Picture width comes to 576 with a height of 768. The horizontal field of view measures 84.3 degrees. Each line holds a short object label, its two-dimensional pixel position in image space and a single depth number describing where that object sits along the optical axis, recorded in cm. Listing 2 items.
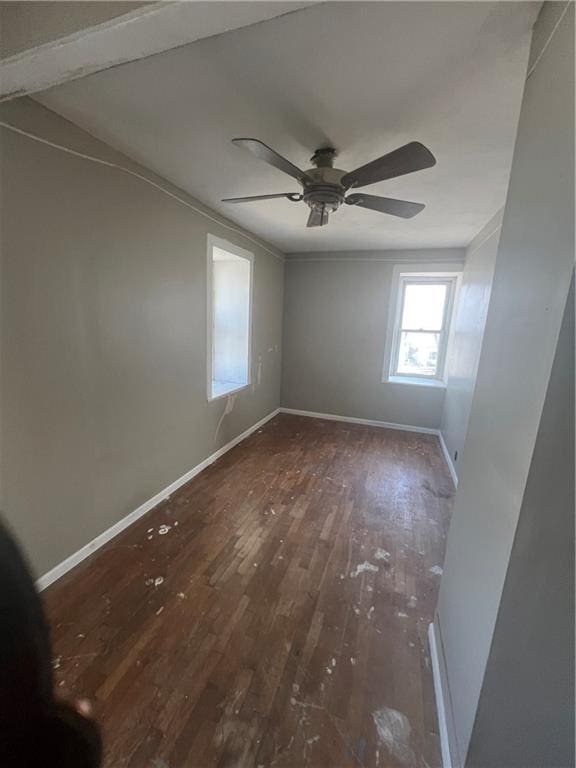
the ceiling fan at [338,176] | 130
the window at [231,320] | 349
